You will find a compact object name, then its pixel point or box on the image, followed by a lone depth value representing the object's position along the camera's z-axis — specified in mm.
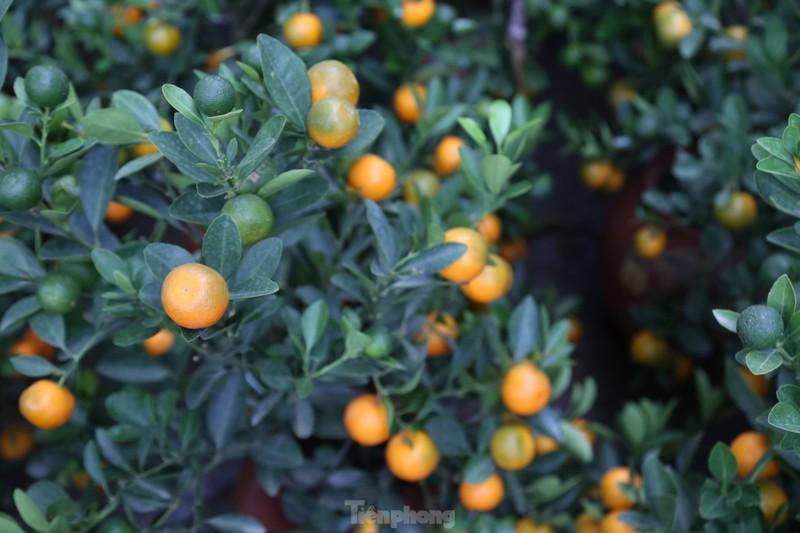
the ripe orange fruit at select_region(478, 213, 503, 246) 1284
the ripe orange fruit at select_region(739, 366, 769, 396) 1274
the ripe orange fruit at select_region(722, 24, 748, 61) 1396
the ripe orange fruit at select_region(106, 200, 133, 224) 1250
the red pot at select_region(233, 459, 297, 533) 1319
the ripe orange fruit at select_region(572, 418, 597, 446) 1337
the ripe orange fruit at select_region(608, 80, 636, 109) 1532
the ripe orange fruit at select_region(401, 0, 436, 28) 1350
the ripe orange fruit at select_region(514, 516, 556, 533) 1275
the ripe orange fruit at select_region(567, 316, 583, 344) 1528
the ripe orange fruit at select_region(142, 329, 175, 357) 1261
